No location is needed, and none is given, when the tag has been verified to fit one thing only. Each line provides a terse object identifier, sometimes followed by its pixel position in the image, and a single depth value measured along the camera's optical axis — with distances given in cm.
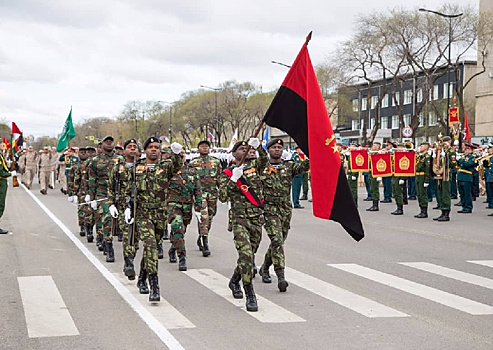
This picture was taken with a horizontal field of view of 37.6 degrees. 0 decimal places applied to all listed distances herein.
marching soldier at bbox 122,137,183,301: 826
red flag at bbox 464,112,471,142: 3110
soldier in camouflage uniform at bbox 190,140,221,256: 1241
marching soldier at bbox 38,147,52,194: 3041
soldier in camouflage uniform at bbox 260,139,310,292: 895
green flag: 2439
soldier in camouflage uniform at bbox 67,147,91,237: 1438
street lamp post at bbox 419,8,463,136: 4044
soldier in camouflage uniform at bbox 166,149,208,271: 1095
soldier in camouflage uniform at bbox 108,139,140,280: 887
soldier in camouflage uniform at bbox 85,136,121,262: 1267
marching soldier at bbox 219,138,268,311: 814
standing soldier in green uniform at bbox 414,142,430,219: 1919
